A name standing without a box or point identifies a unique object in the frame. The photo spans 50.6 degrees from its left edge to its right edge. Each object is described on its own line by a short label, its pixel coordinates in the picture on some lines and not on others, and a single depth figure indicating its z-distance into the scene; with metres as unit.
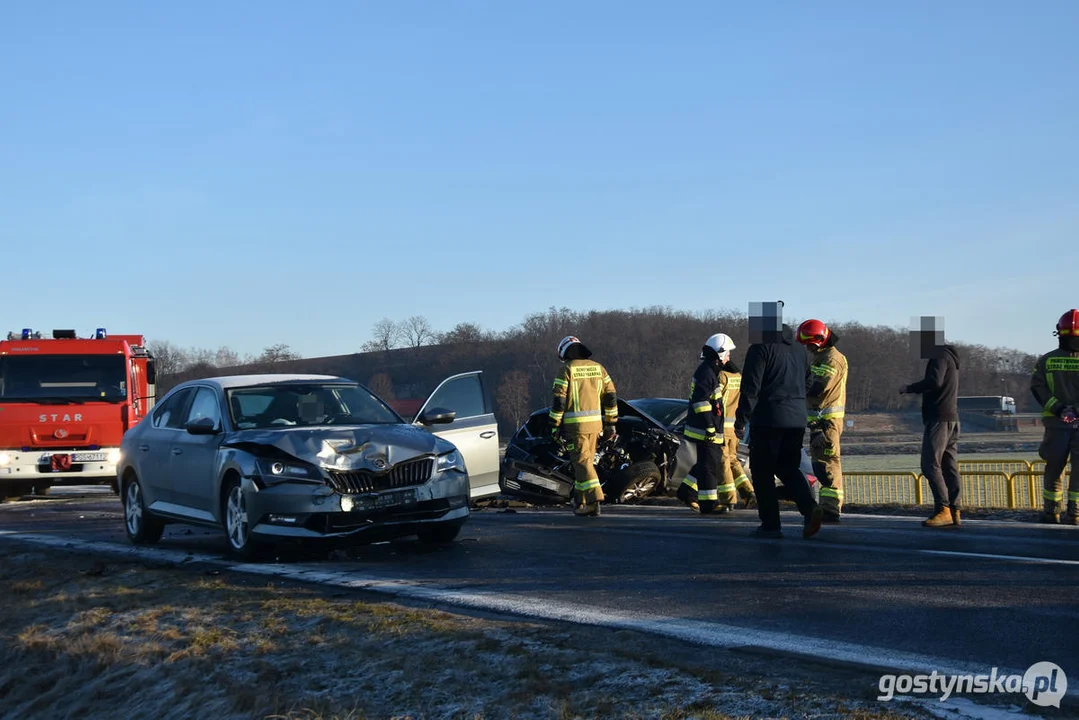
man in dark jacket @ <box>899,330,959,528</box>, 10.63
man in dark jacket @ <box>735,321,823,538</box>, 9.76
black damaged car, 14.46
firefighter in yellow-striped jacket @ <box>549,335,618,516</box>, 12.52
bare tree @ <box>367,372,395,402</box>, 71.67
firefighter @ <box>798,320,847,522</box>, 11.38
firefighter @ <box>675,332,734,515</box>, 11.76
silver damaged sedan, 8.87
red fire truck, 18.75
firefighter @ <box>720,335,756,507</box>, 12.52
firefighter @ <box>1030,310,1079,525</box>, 10.66
